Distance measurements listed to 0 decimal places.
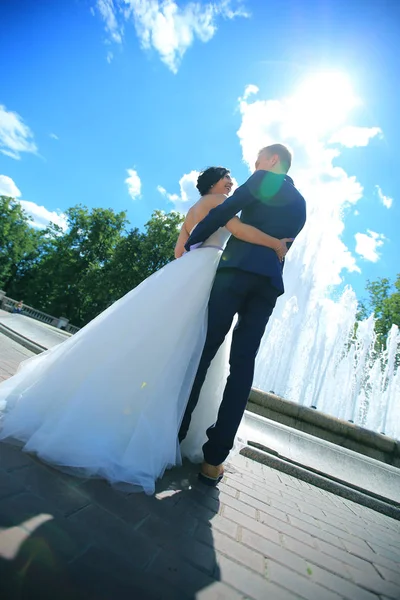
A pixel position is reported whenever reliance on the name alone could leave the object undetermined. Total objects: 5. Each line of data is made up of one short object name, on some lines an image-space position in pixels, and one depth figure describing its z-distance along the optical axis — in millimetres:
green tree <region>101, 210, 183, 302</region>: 29500
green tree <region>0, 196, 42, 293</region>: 42344
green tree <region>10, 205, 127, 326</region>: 35375
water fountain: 13281
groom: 2266
